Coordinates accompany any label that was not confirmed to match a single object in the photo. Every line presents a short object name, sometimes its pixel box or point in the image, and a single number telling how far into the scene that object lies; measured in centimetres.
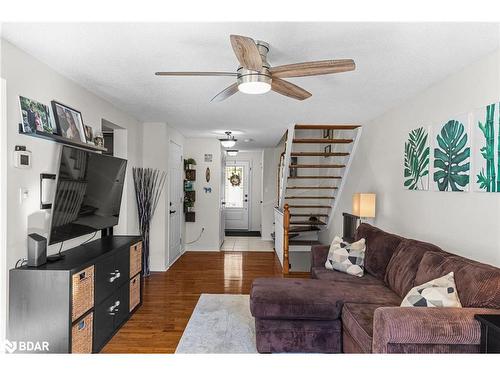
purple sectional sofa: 167
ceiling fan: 179
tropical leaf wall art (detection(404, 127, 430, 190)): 308
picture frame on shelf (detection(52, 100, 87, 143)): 268
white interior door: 538
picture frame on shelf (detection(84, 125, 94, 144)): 320
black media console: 219
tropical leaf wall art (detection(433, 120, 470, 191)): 251
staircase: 505
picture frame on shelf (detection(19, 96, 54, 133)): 226
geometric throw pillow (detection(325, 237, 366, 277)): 331
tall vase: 457
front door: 928
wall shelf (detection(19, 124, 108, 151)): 235
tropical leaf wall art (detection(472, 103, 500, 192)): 218
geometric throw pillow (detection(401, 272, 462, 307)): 190
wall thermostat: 222
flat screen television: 248
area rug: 266
